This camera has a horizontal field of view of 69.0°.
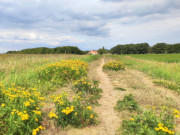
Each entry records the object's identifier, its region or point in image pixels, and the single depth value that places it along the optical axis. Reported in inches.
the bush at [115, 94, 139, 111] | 153.2
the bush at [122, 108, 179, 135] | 93.5
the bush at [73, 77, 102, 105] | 188.3
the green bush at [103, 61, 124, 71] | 432.1
